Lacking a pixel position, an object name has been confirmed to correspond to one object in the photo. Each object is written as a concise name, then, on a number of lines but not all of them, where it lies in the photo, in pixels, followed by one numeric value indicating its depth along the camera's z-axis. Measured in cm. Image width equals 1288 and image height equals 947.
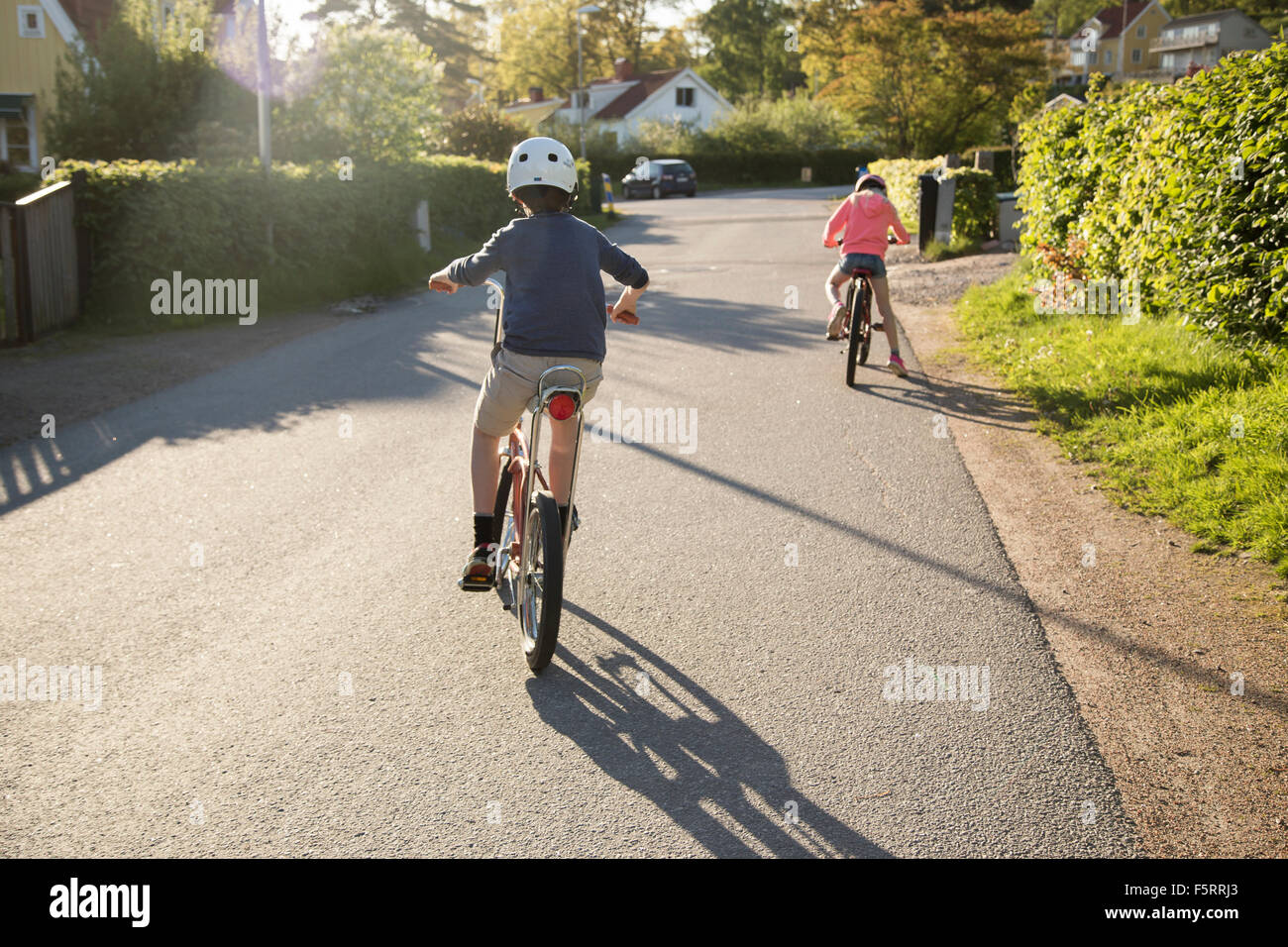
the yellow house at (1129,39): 10206
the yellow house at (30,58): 2967
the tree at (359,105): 2184
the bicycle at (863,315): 988
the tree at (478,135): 3709
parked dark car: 5109
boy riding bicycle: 449
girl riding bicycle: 995
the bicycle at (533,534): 427
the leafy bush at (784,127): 6469
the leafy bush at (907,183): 2842
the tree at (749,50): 8956
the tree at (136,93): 2011
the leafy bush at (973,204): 2084
